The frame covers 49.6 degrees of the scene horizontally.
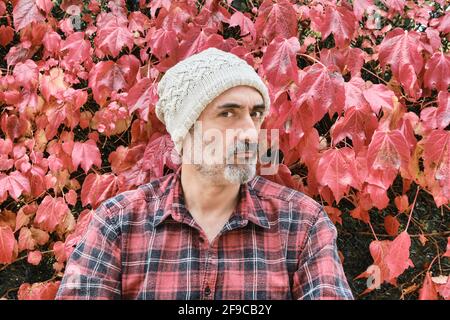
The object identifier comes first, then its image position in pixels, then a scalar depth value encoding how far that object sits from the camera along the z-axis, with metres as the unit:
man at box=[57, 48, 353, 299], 1.56
